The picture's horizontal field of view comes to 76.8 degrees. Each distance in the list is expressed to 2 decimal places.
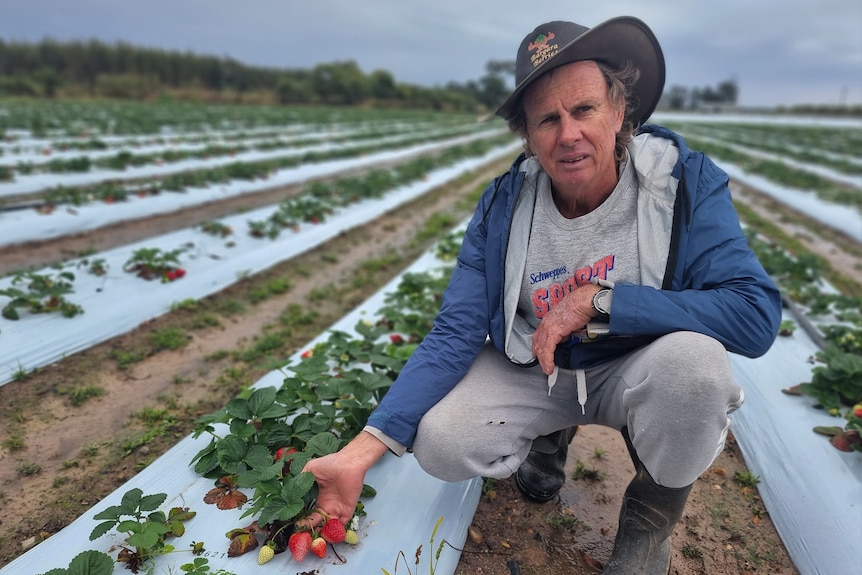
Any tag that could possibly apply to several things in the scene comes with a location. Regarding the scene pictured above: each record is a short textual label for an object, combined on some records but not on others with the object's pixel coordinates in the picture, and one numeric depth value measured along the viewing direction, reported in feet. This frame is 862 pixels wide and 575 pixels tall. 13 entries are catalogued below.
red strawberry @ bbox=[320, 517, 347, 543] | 5.32
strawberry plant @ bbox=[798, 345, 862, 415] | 8.30
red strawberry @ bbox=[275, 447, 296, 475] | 6.24
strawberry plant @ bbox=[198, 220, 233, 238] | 17.11
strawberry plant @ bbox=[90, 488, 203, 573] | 5.14
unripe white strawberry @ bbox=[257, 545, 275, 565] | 5.24
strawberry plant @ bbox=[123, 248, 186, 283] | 13.34
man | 4.93
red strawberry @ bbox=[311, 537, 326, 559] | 5.24
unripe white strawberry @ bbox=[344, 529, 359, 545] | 5.47
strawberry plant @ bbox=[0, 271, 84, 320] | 10.64
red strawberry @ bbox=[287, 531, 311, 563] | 5.12
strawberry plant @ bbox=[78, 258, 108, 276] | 12.85
